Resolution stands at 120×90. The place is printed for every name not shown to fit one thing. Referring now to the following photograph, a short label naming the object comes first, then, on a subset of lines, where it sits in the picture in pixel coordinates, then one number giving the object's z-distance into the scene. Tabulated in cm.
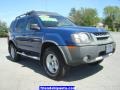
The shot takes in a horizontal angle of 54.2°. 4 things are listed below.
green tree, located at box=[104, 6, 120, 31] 4743
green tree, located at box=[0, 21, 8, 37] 2272
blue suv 291
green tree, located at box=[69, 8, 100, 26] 4298
